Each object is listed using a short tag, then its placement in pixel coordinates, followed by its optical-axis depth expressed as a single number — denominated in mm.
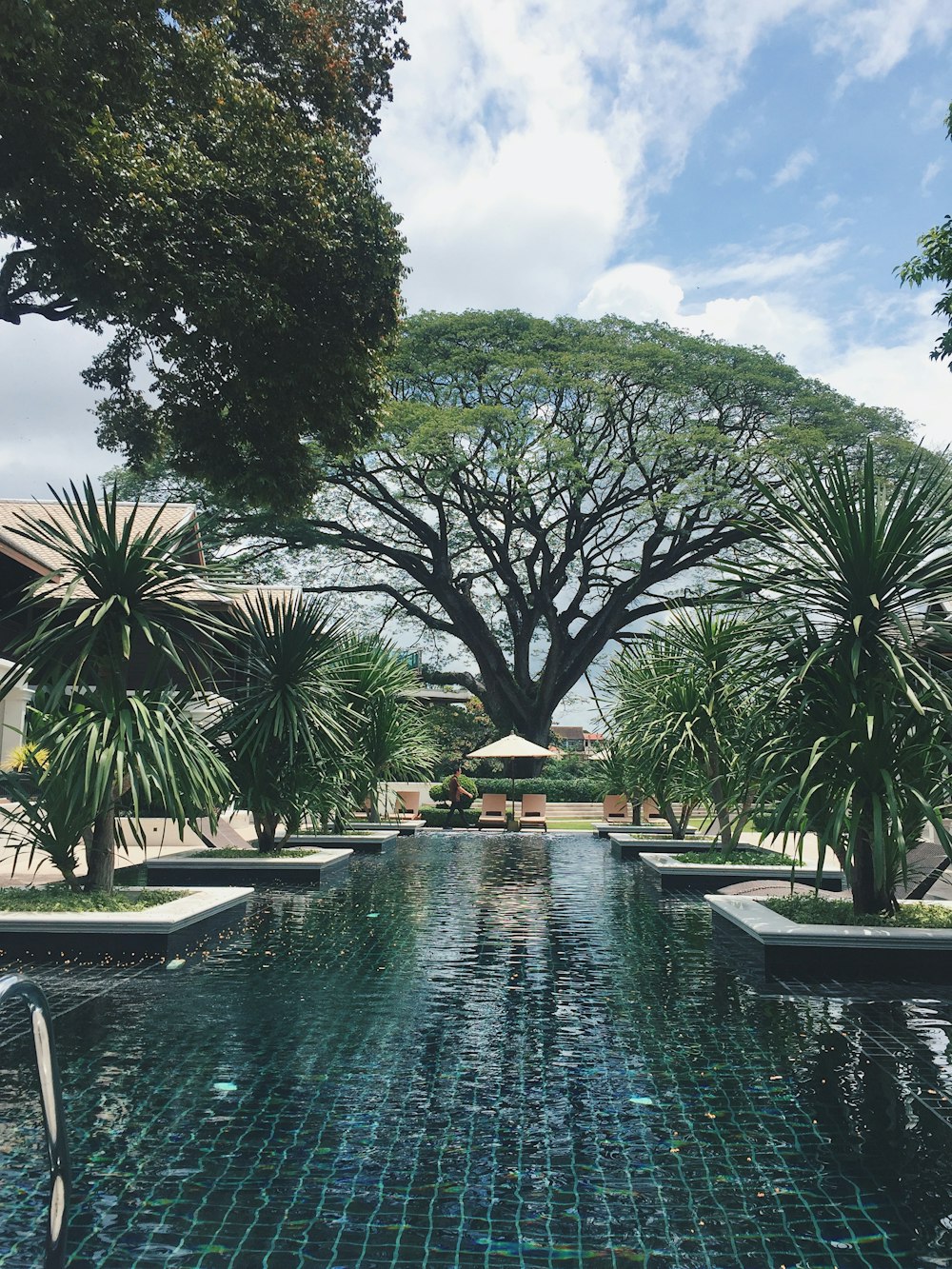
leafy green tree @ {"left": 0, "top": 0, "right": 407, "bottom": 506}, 11055
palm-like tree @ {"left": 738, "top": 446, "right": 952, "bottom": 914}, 6754
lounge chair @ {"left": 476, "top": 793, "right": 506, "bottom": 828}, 25672
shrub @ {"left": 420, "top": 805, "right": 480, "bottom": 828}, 27672
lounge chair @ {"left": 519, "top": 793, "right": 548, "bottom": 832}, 25656
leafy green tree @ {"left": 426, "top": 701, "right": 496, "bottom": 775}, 40031
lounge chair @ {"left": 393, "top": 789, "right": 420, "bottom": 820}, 25766
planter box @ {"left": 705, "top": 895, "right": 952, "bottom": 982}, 6766
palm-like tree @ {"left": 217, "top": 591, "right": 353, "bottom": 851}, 11883
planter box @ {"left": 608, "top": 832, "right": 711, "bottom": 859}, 15586
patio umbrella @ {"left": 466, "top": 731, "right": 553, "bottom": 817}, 26938
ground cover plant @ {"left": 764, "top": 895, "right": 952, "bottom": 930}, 7172
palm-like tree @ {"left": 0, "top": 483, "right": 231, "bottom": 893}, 7539
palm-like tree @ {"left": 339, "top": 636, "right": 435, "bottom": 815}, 17234
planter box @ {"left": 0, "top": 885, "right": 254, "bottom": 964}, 7125
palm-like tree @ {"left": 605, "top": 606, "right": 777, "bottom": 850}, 12141
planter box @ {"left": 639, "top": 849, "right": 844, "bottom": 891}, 11852
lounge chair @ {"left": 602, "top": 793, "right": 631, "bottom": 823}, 25250
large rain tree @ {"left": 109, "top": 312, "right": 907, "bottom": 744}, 31938
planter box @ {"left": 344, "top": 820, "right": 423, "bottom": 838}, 20188
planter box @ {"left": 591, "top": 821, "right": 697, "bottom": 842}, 19391
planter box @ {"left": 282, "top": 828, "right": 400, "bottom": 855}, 16391
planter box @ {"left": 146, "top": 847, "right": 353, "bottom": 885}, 12102
